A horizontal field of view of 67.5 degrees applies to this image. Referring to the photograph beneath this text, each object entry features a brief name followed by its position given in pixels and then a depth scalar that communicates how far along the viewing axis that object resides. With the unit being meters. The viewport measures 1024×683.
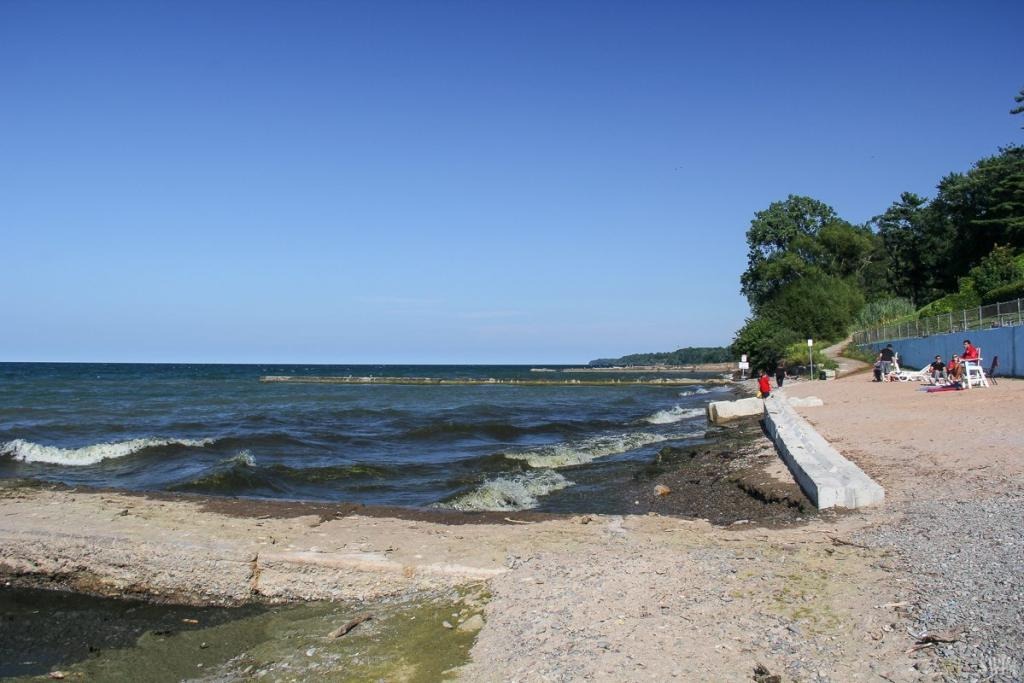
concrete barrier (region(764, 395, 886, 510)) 8.05
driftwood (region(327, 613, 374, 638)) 5.62
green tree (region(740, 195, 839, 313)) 73.81
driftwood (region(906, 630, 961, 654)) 4.27
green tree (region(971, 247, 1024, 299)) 38.12
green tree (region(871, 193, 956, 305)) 60.03
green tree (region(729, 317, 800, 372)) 57.19
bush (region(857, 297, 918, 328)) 56.45
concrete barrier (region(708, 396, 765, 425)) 23.09
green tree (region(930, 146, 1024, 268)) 46.62
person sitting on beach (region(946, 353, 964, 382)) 21.09
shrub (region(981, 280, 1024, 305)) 32.69
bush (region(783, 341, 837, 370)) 41.72
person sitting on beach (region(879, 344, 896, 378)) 29.00
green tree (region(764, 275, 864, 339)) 60.31
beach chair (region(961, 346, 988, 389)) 20.47
